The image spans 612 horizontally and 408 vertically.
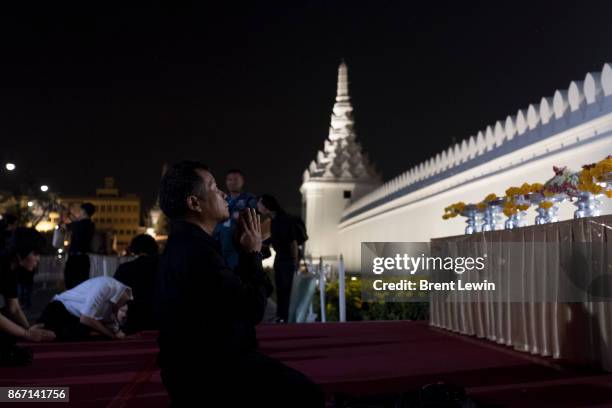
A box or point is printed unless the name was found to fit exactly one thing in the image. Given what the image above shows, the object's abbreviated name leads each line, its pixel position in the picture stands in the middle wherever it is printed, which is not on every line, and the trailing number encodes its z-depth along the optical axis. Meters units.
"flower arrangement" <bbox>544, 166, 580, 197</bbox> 5.45
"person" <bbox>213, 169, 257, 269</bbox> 6.40
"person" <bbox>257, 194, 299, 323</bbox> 7.86
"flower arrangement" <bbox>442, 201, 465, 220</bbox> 7.80
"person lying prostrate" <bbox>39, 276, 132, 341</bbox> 6.25
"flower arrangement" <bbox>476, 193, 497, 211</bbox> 6.93
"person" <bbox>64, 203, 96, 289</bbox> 8.77
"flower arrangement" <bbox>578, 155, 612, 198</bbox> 4.89
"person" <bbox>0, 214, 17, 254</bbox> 8.15
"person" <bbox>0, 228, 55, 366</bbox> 5.71
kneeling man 2.52
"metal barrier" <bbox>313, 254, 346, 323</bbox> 9.31
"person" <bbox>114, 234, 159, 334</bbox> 7.05
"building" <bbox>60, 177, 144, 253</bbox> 123.81
